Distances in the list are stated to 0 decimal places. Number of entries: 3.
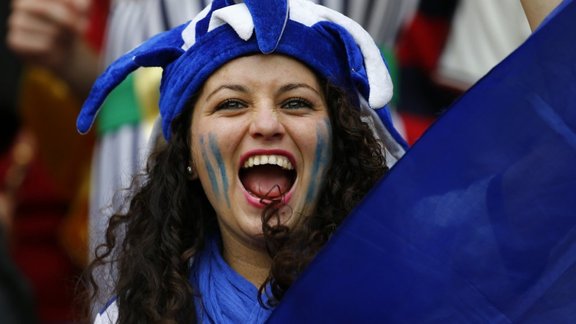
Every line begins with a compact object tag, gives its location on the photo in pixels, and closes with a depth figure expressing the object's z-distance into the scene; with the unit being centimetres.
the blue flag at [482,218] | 577
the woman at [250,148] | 654
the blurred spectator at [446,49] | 1029
